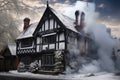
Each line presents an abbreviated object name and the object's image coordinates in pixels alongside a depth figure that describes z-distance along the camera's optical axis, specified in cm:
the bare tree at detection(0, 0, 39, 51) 3206
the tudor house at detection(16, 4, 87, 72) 2831
